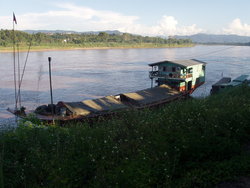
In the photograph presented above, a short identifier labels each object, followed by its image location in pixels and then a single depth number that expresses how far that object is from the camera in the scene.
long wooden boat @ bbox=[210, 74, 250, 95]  21.69
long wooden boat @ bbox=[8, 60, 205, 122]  14.16
